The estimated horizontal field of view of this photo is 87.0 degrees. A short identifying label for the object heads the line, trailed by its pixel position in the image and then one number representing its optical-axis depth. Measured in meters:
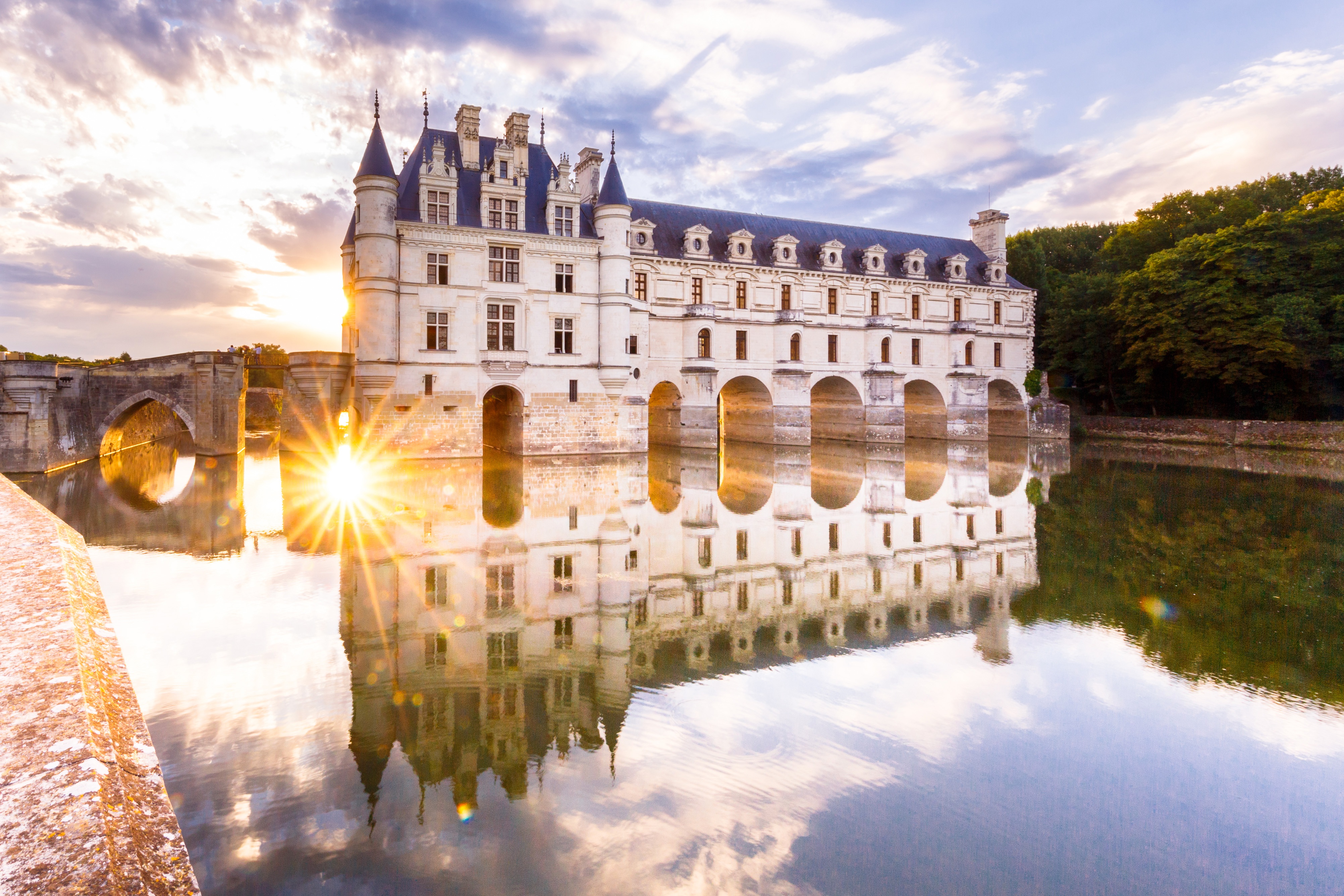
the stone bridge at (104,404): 20.11
